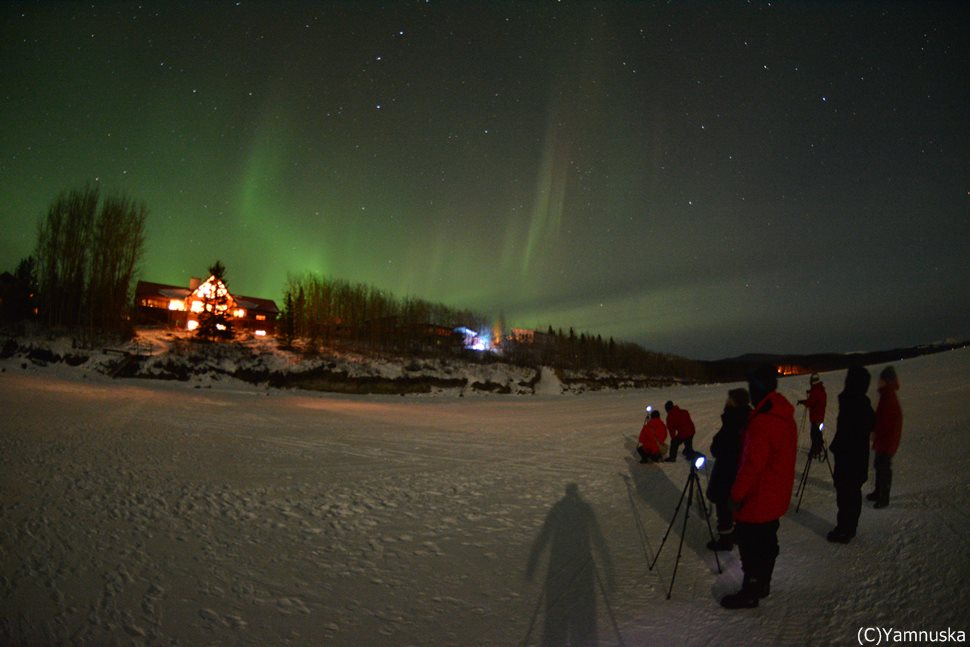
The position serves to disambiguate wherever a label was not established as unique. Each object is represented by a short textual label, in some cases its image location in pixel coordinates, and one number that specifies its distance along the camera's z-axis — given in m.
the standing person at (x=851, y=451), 5.48
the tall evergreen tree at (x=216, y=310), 42.34
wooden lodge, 55.94
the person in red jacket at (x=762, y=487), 4.07
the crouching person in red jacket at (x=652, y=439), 11.20
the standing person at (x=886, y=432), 6.45
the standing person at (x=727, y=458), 5.07
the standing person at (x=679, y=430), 11.46
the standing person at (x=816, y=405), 10.37
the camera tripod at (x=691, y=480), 5.24
